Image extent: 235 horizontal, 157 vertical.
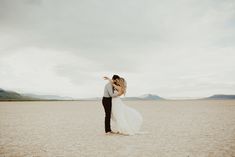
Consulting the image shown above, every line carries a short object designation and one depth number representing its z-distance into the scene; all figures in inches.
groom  414.2
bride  415.5
